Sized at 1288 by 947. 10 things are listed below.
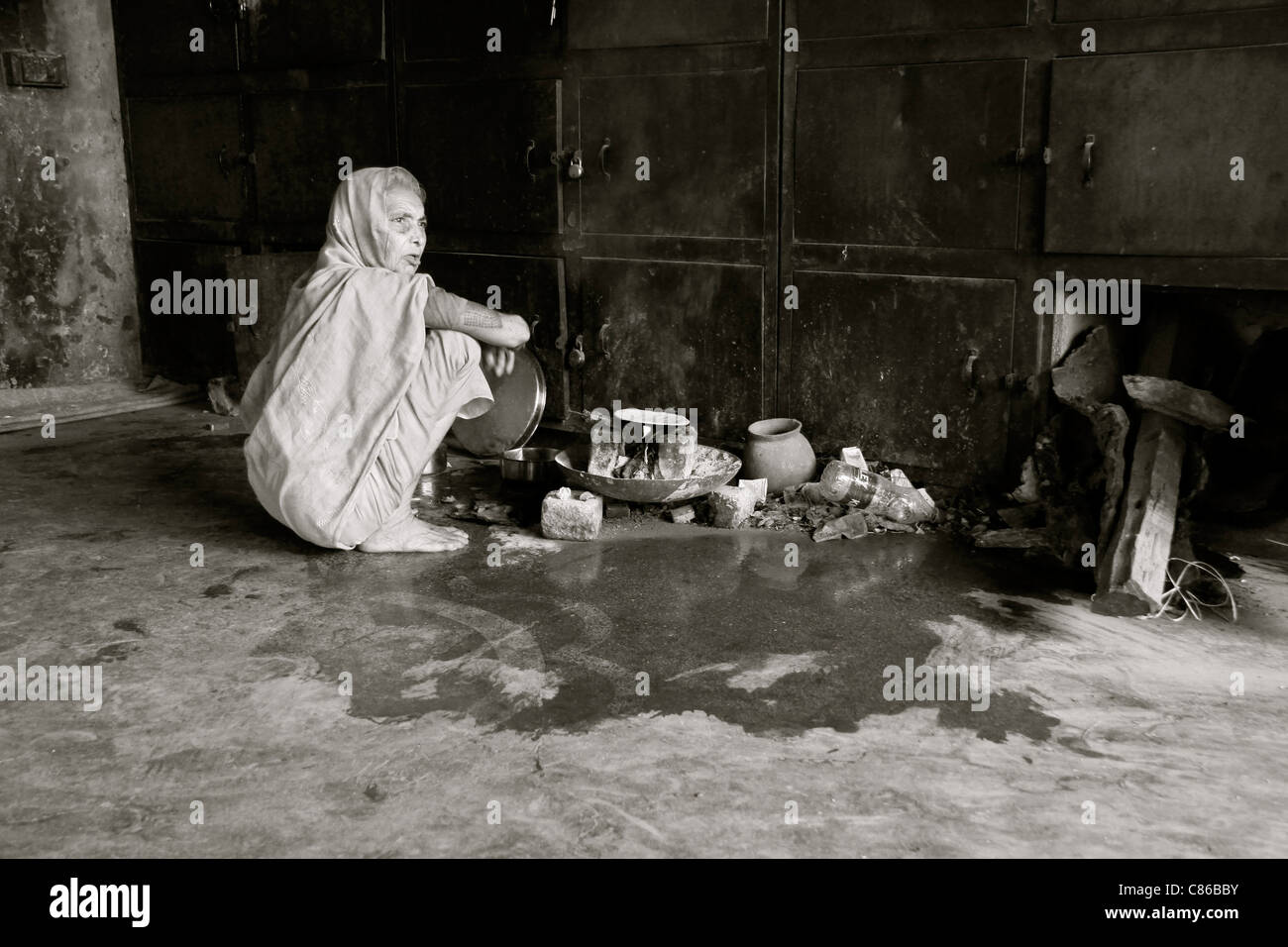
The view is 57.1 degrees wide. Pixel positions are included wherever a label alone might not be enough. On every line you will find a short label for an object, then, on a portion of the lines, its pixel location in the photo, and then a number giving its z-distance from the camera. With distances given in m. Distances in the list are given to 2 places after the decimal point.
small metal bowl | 4.50
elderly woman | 3.66
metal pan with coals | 4.07
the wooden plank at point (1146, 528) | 3.24
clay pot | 4.38
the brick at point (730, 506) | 4.14
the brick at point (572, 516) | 3.99
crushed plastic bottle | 4.14
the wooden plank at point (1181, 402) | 3.67
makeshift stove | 4.09
